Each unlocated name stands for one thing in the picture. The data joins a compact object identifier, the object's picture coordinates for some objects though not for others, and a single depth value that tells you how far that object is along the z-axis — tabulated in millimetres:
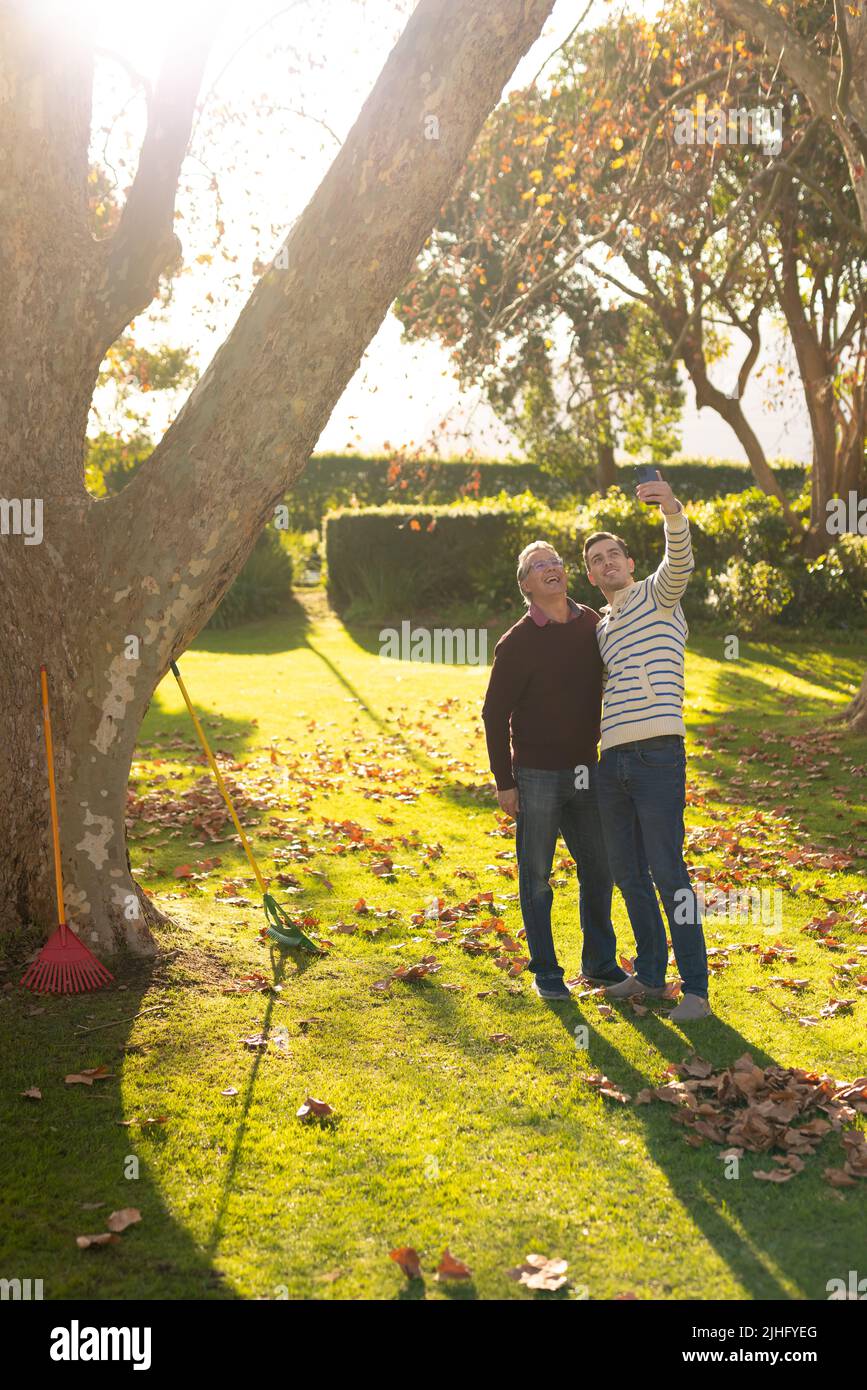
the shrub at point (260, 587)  22609
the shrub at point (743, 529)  19656
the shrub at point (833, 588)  19547
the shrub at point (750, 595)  19281
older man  5863
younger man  5527
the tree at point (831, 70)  10055
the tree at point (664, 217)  13039
